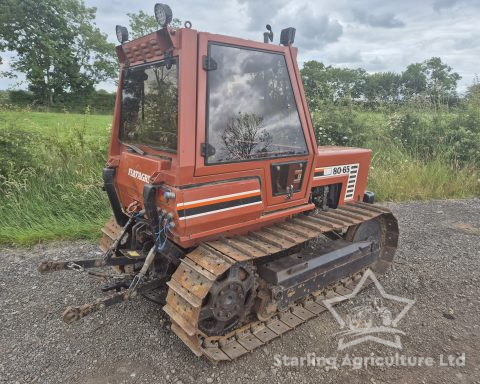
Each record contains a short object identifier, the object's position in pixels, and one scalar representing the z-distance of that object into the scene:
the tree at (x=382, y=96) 11.83
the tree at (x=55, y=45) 35.88
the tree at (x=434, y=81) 11.43
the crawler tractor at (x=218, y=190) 2.68
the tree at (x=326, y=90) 10.52
